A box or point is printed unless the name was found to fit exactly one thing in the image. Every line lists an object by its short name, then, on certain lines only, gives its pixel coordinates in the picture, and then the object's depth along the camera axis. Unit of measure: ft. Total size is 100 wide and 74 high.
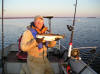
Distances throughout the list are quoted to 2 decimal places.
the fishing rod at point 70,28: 8.21
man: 5.78
